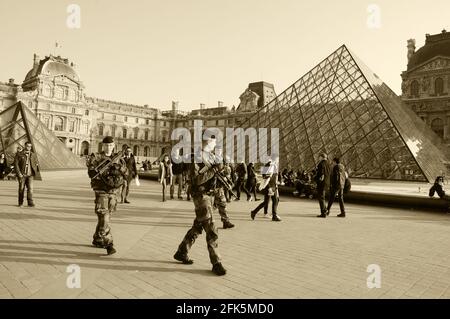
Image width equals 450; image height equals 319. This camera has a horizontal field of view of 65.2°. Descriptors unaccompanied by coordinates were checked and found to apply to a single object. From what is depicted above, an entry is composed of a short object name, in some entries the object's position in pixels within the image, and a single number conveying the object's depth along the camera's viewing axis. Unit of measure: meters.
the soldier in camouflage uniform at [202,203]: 4.11
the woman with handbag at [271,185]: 7.73
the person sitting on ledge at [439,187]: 10.56
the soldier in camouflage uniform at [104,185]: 4.67
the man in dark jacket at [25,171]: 8.22
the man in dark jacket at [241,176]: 12.01
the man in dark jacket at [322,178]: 8.38
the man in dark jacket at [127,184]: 9.57
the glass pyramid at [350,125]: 15.62
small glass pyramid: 18.06
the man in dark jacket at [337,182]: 8.55
